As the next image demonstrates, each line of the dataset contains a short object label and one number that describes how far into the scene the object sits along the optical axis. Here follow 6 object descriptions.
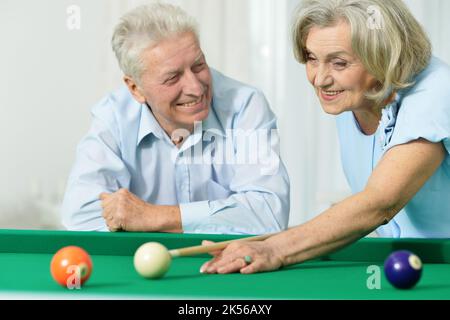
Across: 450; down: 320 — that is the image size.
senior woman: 2.21
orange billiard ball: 1.99
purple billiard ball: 2.00
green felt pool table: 1.96
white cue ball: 2.06
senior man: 2.89
